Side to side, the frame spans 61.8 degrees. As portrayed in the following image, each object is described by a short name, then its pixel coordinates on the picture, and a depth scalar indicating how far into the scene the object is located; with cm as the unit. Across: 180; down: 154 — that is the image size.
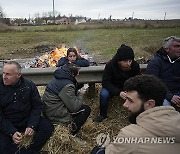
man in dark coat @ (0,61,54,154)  213
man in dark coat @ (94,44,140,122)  273
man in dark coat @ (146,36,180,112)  279
